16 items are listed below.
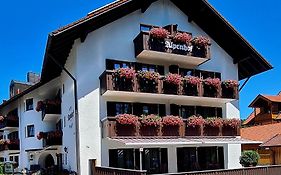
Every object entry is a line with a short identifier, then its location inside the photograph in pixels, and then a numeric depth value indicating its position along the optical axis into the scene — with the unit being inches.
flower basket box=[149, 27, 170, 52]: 859.4
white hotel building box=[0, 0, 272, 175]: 811.4
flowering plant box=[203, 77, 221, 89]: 927.0
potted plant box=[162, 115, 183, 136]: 849.5
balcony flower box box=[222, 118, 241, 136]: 937.5
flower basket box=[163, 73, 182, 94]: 866.8
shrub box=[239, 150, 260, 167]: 935.7
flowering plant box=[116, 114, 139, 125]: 792.9
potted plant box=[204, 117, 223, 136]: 910.4
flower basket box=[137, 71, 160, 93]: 834.8
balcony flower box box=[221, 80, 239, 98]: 957.2
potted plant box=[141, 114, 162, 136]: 821.2
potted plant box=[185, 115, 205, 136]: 882.1
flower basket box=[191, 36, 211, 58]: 917.8
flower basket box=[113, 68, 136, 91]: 805.2
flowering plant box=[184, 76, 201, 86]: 901.2
